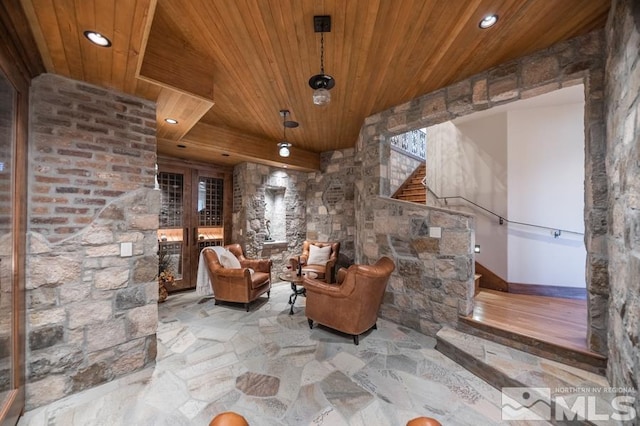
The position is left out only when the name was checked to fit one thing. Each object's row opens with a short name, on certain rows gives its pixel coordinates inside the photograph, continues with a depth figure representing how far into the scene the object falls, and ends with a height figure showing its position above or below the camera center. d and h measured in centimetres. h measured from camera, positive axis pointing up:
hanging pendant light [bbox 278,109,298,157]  336 +135
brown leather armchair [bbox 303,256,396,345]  256 -97
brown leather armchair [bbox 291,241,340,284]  453 -99
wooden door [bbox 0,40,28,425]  153 -19
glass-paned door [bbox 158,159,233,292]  440 -5
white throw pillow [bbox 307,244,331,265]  485 -87
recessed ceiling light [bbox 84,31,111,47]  144 +107
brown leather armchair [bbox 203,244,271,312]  357 -108
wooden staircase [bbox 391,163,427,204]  546 +59
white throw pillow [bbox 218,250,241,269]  393 -80
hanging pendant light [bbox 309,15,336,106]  170 +117
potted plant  394 -107
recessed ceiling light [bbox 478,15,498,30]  169 +139
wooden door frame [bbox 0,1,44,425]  149 +12
